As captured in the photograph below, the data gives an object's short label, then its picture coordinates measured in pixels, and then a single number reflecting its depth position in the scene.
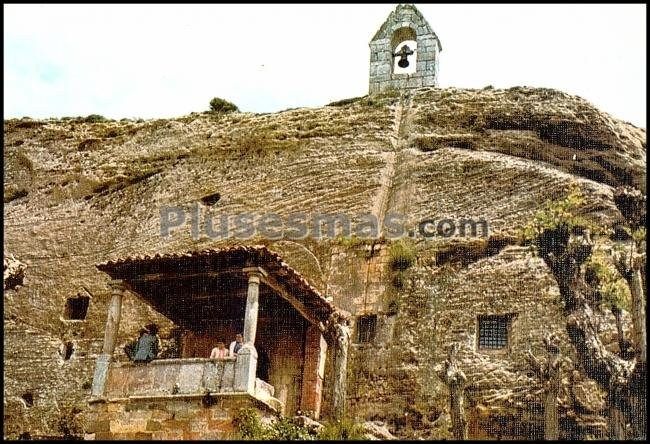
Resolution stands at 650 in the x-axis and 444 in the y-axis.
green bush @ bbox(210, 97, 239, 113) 28.81
